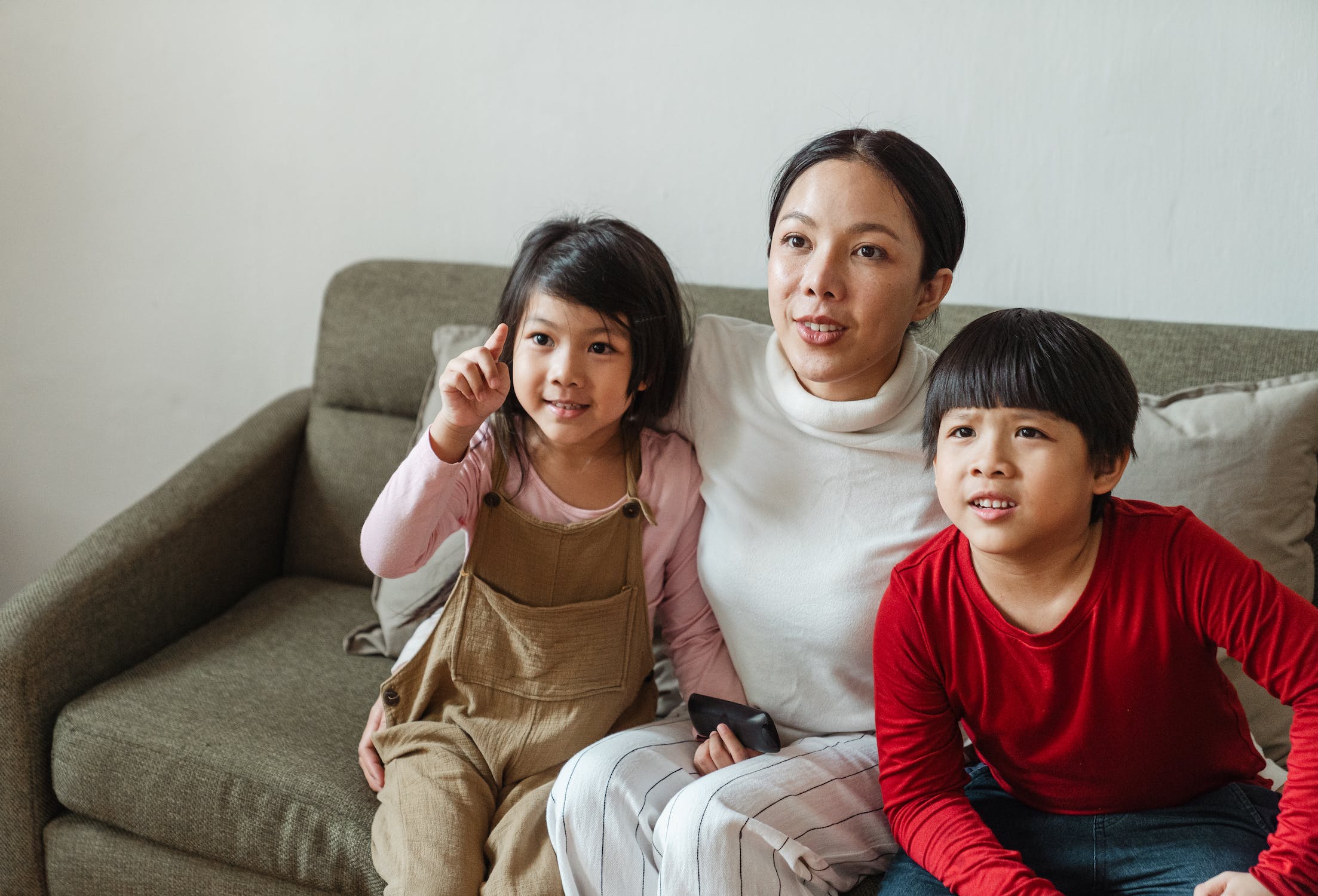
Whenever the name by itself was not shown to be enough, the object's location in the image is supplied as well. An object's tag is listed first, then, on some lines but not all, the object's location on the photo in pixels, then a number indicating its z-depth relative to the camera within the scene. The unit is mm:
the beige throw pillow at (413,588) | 1630
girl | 1244
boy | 993
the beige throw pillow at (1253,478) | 1291
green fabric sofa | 1385
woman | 1113
